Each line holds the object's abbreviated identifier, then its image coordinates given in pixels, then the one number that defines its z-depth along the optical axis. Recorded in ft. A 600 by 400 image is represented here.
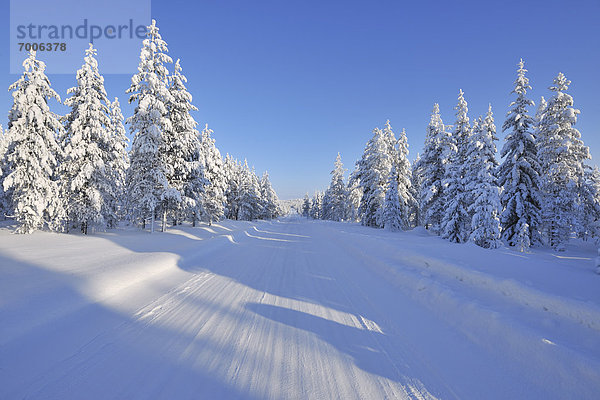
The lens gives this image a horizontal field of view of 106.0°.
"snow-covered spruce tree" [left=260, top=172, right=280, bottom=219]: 187.28
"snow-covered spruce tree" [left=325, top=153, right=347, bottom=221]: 168.86
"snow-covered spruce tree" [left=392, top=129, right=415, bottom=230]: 91.50
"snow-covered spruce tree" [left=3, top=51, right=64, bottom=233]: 48.37
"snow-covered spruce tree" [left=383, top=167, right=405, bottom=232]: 85.56
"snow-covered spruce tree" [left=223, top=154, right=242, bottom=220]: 142.79
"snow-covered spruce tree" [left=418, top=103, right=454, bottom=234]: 71.05
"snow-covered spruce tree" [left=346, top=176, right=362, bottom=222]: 143.54
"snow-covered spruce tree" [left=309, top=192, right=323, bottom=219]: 290.97
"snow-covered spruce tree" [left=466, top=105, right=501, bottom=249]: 47.65
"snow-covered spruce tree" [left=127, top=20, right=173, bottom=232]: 53.83
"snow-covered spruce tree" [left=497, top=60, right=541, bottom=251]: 55.88
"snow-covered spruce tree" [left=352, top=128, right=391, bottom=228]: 97.25
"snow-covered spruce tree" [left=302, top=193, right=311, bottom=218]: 336.08
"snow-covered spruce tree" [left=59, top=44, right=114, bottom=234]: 52.95
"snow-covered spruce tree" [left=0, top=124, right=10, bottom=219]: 74.73
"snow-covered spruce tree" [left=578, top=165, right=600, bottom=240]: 61.11
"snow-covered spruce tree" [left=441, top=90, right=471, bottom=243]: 58.83
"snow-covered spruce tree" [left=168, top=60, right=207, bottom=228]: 59.47
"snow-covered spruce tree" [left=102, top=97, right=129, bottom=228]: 58.97
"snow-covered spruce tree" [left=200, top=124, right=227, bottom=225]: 87.66
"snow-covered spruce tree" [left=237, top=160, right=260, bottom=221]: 145.89
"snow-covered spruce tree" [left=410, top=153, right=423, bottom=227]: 124.24
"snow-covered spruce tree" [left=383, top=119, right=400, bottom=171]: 101.35
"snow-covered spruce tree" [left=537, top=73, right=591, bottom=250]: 59.98
